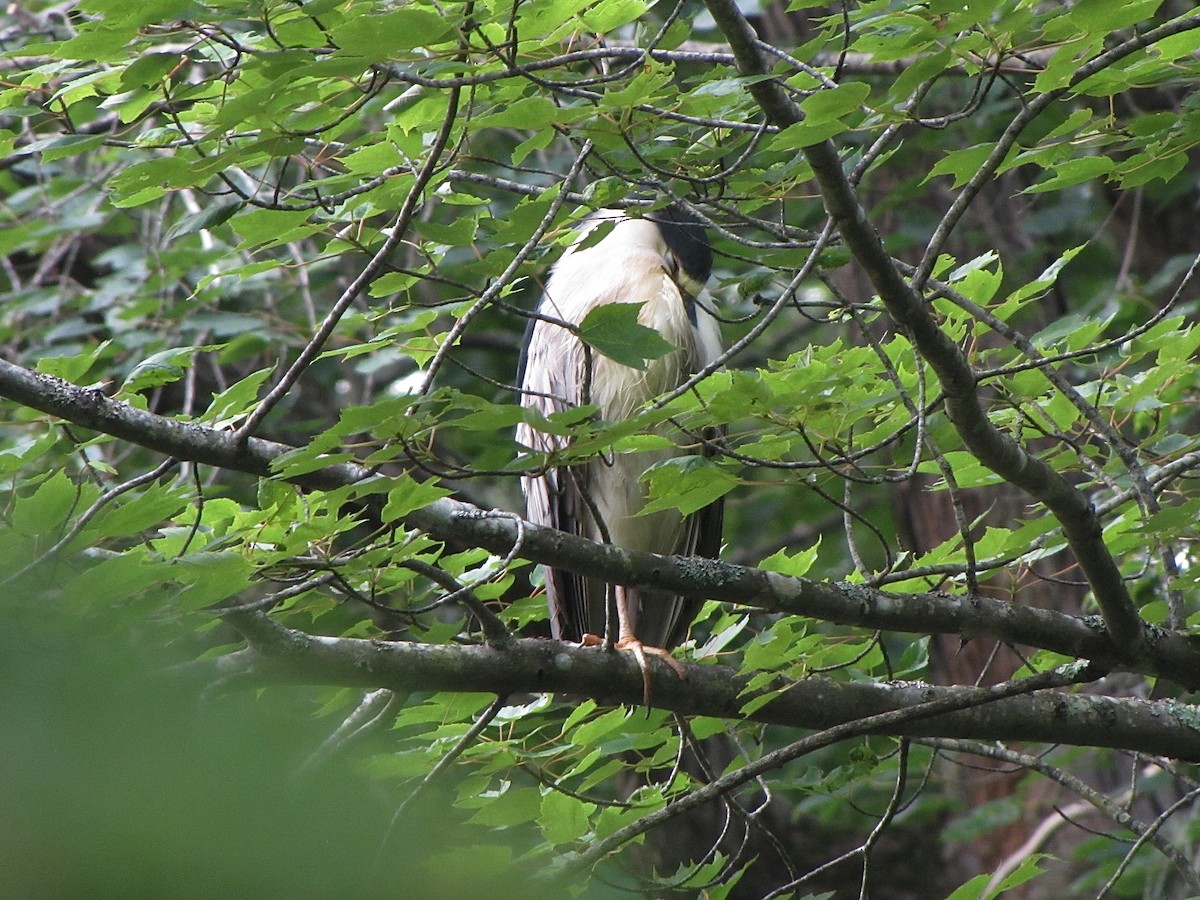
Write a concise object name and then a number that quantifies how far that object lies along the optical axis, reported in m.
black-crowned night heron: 17.78
